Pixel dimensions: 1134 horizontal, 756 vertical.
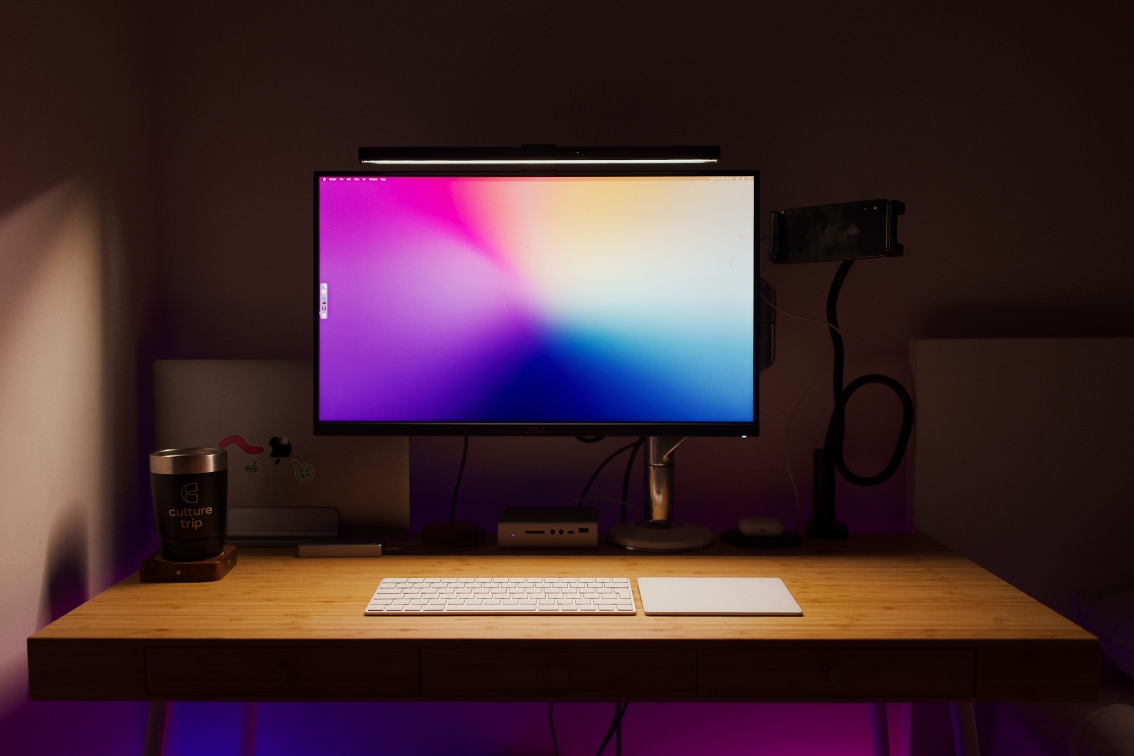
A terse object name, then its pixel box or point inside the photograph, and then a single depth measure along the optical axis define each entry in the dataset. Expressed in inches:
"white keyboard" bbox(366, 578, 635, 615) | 38.9
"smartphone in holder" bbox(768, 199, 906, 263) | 48.6
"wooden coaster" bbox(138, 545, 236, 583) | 44.4
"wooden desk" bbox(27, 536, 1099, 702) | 36.0
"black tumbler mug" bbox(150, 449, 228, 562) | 44.0
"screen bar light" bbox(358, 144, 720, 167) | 50.4
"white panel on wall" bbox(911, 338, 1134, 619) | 56.1
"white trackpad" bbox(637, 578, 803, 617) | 38.8
